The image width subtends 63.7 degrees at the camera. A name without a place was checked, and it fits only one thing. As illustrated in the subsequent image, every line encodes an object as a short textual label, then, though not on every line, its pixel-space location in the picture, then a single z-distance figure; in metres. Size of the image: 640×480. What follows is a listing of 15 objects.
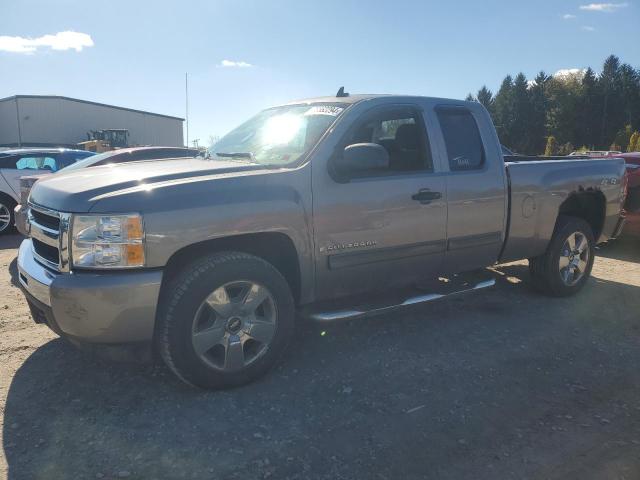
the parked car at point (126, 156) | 6.95
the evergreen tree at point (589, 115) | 81.62
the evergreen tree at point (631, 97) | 78.56
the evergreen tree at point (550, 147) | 60.80
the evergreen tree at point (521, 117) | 88.00
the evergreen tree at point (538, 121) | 87.56
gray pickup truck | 2.93
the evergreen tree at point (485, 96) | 102.56
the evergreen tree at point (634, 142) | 48.04
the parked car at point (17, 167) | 9.83
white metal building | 42.19
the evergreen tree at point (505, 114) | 88.94
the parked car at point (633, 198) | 8.12
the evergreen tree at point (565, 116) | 81.62
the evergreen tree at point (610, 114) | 79.75
